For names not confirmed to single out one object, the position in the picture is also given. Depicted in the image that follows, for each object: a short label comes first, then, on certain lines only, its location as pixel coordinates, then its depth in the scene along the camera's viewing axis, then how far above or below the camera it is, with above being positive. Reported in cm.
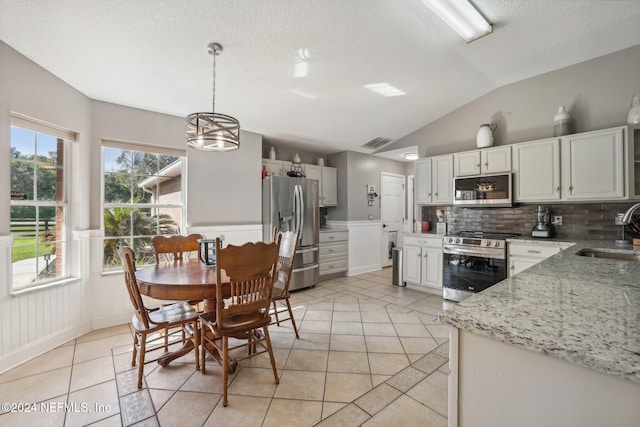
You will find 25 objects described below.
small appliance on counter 335 -14
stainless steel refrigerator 423 -3
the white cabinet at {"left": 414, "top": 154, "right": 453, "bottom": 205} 411 +51
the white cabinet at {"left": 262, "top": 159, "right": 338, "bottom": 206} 484 +71
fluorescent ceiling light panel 221 +169
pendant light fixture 217 +68
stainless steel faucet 189 -3
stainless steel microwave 353 +31
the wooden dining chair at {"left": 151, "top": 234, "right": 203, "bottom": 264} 276 -32
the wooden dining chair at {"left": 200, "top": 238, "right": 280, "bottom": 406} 181 -56
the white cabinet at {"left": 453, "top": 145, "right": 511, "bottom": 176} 359 +71
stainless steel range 335 -63
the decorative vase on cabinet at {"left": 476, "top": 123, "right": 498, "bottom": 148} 376 +106
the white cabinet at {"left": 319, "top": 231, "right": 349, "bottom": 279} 490 -72
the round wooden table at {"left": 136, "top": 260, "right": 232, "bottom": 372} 185 -48
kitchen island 57 -35
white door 600 +4
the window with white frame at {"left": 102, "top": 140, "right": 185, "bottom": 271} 319 +22
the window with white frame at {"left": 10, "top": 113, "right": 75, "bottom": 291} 241 +11
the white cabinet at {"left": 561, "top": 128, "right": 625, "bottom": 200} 282 +51
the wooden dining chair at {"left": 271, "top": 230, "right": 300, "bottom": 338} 268 -49
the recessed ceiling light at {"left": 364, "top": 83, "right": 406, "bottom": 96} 340 +159
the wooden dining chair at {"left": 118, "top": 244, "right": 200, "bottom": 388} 191 -80
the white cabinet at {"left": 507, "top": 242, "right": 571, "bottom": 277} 297 -46
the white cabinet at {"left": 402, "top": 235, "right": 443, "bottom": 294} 402 -76
